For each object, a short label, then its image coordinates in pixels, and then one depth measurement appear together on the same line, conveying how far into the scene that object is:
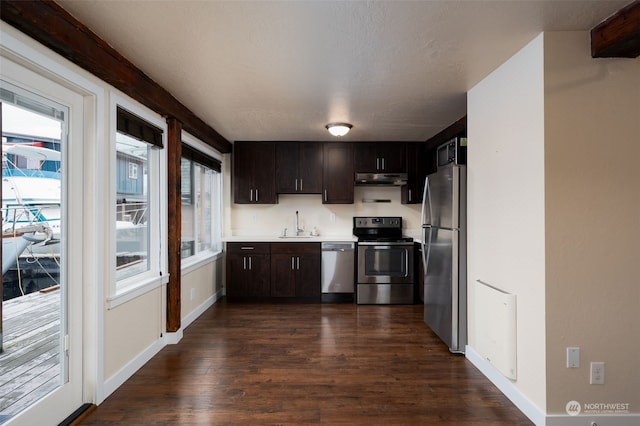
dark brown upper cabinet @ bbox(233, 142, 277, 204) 4.95
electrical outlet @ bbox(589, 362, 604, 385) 1.95
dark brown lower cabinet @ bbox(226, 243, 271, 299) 4.68
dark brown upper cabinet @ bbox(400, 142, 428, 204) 4.96
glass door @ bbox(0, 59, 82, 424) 1.65
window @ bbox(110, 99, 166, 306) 2.53
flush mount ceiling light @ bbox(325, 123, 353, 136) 3.82
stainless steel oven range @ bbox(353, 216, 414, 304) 4.61
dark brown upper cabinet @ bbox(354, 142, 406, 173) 4.96
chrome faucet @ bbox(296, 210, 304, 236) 5.23
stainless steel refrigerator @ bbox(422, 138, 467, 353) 2.94
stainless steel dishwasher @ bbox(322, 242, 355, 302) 4.68
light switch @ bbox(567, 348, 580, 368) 1.95
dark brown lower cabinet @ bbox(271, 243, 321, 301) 4.68
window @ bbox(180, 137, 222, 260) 3.94
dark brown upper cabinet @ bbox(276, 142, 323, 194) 4.95
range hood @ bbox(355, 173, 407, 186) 4.91
